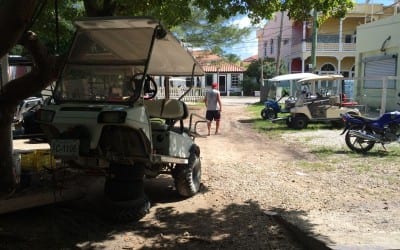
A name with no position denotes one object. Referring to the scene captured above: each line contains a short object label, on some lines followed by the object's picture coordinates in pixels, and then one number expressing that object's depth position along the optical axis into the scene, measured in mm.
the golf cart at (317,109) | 17938
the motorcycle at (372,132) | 11906
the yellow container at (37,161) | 7914
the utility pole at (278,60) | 38741
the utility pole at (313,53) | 23508
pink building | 44281
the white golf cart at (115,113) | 6020
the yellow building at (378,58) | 23156
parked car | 13167
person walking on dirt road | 16547
